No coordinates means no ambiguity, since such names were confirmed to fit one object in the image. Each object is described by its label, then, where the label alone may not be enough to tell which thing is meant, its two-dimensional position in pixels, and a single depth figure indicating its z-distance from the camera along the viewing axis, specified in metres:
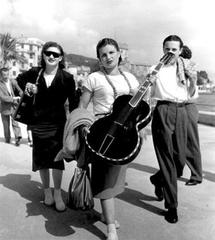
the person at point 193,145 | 4.24
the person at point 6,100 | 7.44
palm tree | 38.16
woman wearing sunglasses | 3.61
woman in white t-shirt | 2.95
